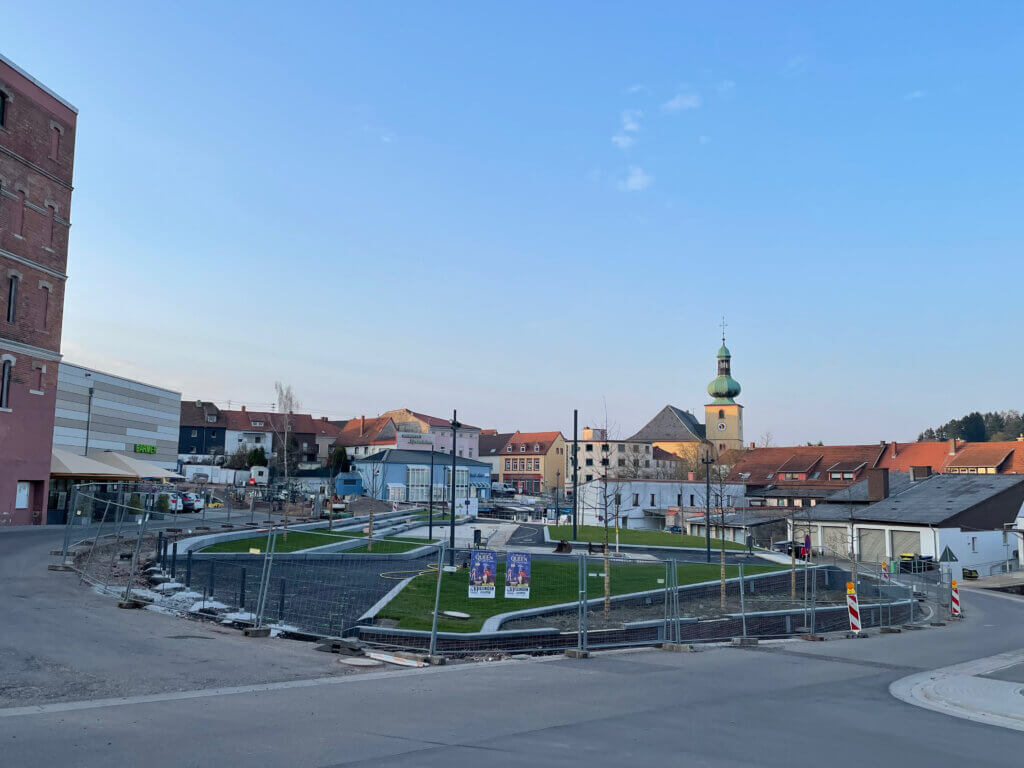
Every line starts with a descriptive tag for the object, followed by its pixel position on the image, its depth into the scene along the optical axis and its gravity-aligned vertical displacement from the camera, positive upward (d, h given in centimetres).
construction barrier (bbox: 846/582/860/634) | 1975 -340
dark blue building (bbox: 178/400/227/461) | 10588 +398
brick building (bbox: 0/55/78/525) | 3244 +796
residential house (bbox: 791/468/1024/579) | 4731 -319
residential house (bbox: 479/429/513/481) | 13162 +301
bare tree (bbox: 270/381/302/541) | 8100 +628
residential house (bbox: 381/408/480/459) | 10850 +511
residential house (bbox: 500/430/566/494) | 12412 +87
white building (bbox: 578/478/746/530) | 6912 -283
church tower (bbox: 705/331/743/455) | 12875 +929
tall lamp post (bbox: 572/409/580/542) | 3876 +201
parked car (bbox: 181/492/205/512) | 4709 -265
